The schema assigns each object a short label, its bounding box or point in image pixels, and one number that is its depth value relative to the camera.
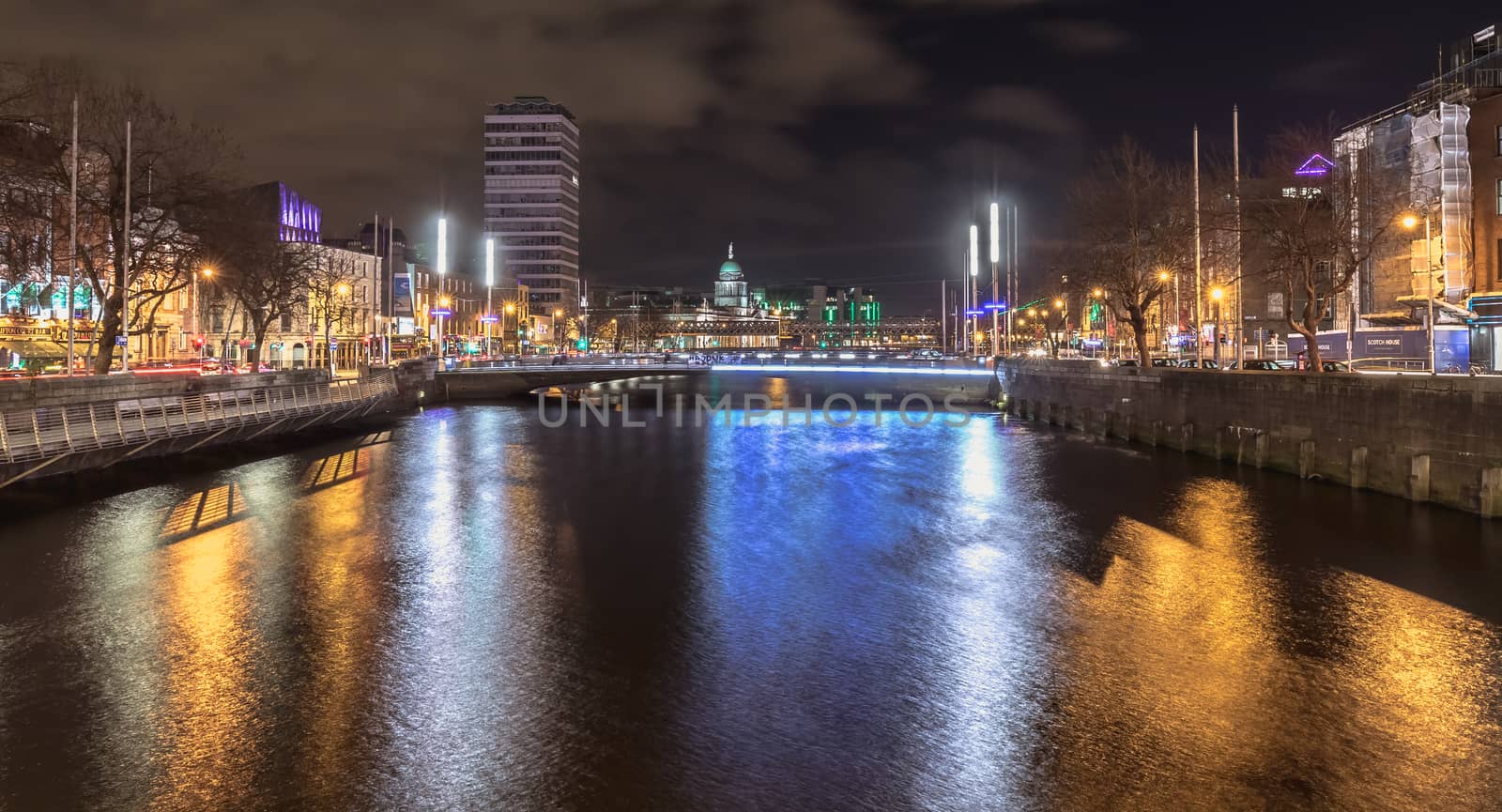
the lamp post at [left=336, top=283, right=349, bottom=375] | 96.03
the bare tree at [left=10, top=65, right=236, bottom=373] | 36.28
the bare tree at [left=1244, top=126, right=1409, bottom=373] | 37.06
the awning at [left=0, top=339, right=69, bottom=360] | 53.14
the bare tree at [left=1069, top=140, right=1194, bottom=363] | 55.28
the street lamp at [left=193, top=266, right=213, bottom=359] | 82.47
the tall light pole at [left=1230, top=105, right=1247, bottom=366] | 41.56
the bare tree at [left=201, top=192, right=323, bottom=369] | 40.69
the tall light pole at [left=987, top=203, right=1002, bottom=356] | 90.34
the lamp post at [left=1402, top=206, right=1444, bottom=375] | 29.96
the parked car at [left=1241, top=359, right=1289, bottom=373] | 50.88
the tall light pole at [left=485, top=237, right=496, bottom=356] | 108.06
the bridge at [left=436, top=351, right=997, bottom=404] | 80.44
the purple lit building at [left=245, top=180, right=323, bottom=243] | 119.38
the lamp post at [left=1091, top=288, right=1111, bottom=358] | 78.51
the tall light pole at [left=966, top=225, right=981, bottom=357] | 97.87
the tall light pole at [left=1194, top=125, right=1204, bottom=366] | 45.98
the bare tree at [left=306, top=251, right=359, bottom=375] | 82.38
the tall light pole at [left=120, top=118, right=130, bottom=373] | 35.22
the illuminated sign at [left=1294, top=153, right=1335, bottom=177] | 44.37
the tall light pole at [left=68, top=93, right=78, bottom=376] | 32.19
